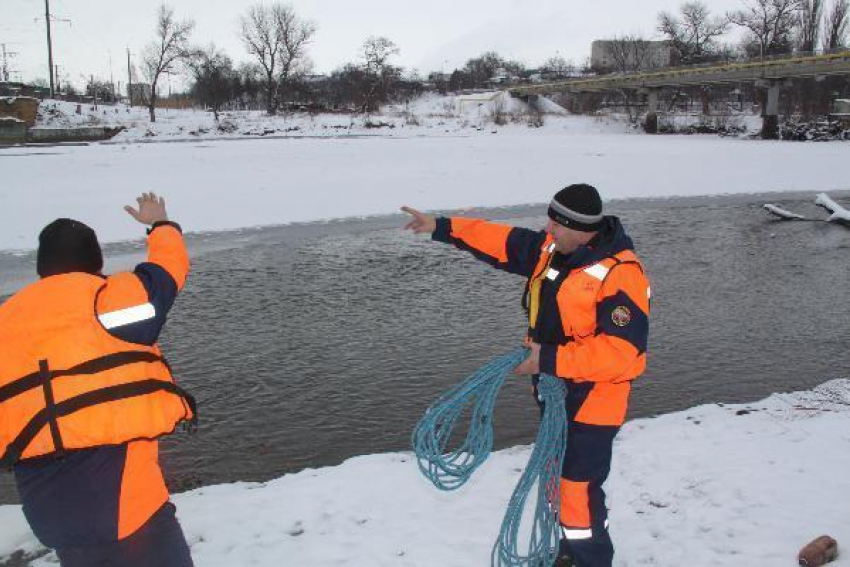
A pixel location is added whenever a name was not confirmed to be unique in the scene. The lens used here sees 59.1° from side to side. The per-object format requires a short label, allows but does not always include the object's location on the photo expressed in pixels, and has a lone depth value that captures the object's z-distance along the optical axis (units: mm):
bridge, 34719
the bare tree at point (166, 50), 48719
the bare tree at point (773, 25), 55062
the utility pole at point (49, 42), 43156
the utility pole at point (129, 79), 66225
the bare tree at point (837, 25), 51500
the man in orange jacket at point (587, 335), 2816
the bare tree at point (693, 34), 67375
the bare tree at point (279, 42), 56500
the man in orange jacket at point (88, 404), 2109
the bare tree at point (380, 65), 59781
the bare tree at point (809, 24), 52938
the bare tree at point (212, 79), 47312
